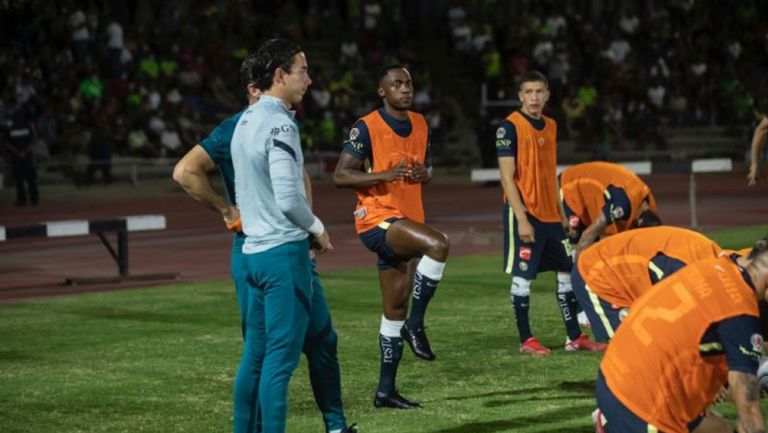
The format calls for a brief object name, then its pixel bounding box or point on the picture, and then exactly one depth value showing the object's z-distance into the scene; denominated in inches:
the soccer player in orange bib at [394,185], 407.8
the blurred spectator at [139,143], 1232.0
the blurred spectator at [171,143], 1239.5
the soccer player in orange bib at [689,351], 251.0
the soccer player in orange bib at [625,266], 318.3
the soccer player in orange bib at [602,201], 445.1
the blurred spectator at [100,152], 1189.7
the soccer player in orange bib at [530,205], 470.3
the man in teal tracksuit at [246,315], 312.7
